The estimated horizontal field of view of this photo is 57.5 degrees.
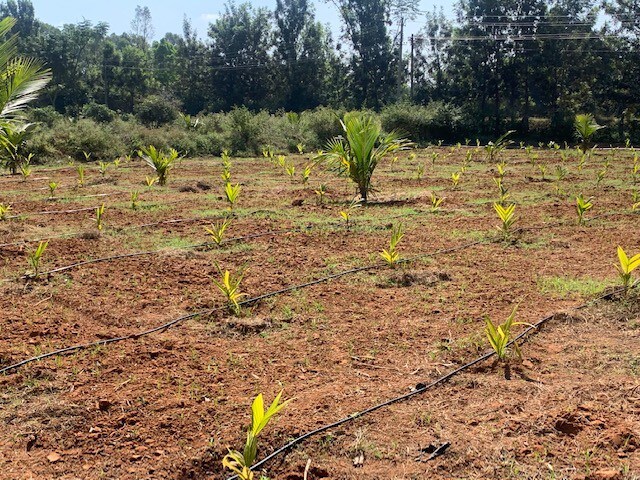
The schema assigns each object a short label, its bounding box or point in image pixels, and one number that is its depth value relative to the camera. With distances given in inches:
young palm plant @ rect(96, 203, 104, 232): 269.6
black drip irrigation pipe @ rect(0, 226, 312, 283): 203.5
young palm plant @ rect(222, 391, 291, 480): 88.0
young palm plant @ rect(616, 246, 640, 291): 165.5
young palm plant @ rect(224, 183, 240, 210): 318.7
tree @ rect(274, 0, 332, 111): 1472.7
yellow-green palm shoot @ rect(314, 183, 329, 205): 349.0
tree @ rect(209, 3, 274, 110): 1480.1
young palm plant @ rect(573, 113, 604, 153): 651.5
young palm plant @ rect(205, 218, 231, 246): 240.2
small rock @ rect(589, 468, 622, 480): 91.0
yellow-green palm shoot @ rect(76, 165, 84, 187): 424.2
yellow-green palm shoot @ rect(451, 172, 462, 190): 403.5
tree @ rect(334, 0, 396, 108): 1411.2
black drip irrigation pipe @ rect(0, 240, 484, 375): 138.9
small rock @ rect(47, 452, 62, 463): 101.7
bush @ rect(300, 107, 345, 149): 865.5
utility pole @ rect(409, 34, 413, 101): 1244.2
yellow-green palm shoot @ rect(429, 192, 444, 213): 324.2
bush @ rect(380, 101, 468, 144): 985.5
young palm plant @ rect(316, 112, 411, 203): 327.3
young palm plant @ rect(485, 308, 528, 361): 129.8
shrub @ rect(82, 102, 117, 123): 1100.5
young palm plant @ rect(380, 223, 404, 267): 209.9
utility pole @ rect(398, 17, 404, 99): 1346.0
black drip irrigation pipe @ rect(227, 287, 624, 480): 102.3
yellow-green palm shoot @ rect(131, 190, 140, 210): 332.5
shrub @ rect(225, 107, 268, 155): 801.6
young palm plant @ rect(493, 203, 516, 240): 247.1
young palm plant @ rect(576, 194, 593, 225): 270.5
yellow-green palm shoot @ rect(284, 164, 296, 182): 444.3
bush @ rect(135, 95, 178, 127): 1074.1
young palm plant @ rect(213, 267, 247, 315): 165.9
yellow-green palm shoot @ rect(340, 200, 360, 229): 267.4
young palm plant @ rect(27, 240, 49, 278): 193.5
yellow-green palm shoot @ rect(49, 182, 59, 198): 364.8
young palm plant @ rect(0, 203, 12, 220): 290.6
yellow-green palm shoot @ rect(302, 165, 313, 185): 407.8
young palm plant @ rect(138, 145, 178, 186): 426.2
